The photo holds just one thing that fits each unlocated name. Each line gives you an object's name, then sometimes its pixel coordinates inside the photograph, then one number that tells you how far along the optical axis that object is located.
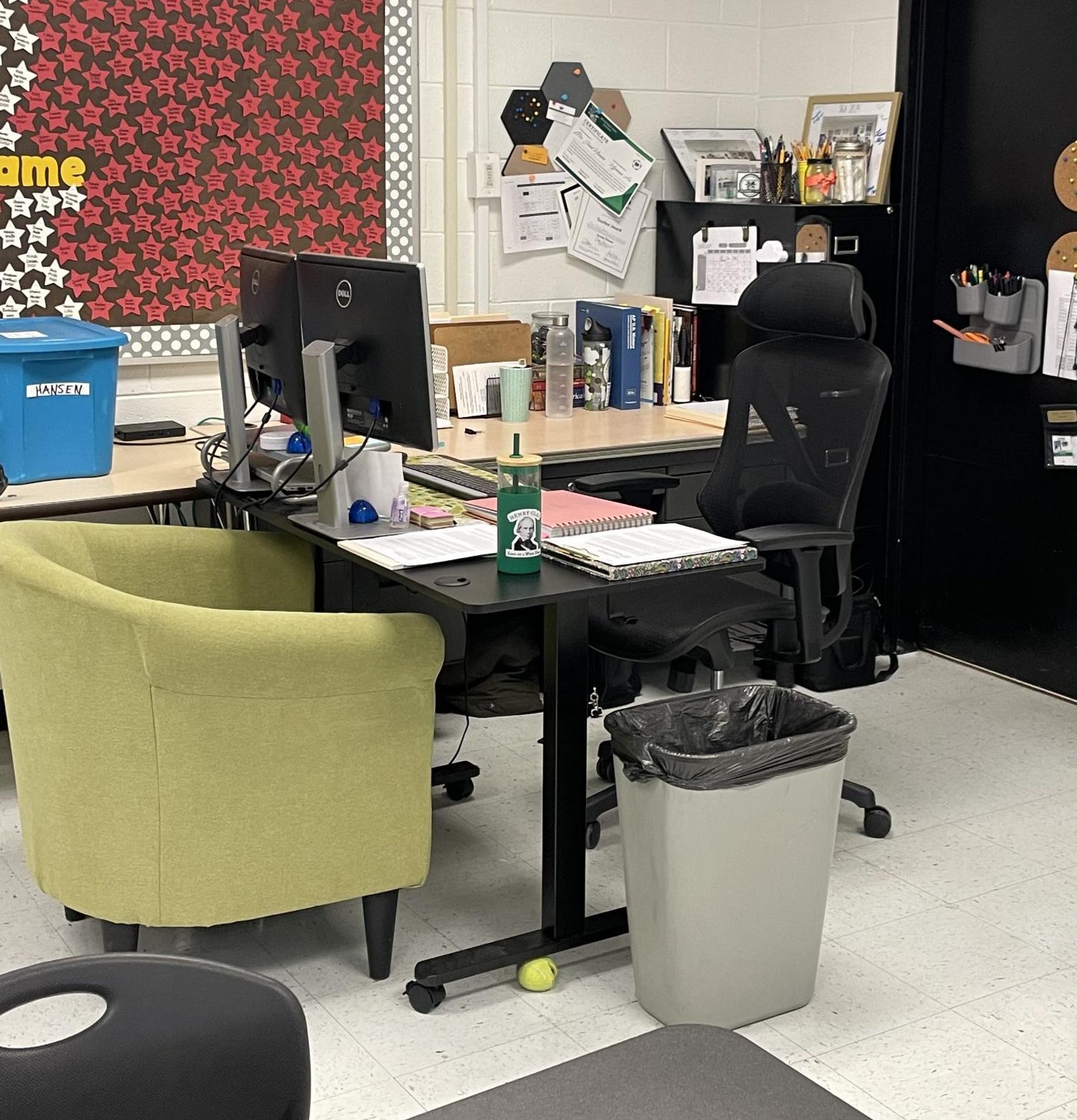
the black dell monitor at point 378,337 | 2.68
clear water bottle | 4.13
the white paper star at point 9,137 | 3.58
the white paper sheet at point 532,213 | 4.35
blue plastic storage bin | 3.24
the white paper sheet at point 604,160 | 4.41
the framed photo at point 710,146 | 4.55
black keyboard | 3.08
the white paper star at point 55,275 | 3.71
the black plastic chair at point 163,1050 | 1.08
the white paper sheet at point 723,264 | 4.29
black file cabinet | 4.18
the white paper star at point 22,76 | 3.57
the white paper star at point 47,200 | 3.66
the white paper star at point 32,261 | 3.67
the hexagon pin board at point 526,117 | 4.28
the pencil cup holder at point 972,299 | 4.11
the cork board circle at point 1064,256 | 3.90
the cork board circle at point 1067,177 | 3.89
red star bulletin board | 3.63
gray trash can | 2.40
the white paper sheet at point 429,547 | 2.57
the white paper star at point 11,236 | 3.63
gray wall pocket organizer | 4.04
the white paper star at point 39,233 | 3.67
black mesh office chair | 3.05
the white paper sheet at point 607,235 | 4.49
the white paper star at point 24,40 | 3.55
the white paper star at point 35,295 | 3.70
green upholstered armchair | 2.35
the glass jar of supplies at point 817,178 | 4.24
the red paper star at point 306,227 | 4.02
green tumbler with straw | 2.47
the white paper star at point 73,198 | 3.69
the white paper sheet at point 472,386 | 4.10
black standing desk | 2.46
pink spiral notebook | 2.75
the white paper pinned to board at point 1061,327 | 3.92
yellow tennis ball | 2.61
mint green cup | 4.06
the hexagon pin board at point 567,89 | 4.33
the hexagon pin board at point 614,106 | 4.42
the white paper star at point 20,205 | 3.62
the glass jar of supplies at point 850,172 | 4.25
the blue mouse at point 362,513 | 2.84
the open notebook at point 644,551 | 2.50
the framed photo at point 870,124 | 4.24
